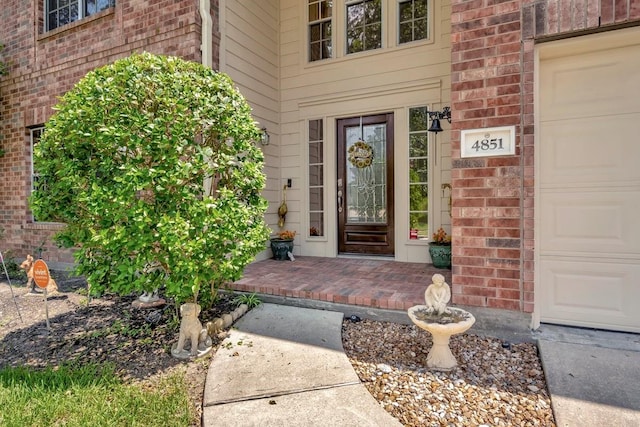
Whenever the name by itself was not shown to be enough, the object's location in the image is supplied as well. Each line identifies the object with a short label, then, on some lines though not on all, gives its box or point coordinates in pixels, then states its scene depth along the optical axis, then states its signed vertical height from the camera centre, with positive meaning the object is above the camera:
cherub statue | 2.31 -0.58
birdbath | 2.20 -0.71
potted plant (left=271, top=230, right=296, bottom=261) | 5.02 -0.54
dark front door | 4.94 +0.34
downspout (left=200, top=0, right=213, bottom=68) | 4.09 +1.98
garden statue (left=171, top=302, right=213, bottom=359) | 2.55 -0.92
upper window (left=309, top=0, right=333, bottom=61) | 5.23 +2.67
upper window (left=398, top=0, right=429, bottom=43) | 4.68 +2.50
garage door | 2.57 +0.19
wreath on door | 5.01 +0.77
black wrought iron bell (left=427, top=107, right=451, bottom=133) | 3.93 +1.02
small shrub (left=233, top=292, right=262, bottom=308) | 3.34 -0.86
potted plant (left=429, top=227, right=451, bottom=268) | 4.17 -0.49
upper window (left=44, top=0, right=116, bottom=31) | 5.06 +2.97
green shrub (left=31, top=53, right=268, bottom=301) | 2.29 +0.22
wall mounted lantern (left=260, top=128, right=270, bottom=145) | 5.02 +0.99
